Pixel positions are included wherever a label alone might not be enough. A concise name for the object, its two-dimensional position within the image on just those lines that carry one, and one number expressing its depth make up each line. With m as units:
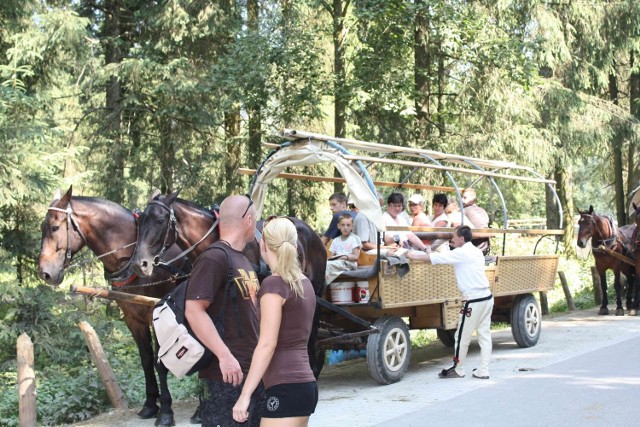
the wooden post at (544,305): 18.29
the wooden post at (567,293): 18.91
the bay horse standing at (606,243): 17.59
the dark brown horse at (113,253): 8.43
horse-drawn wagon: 9.74
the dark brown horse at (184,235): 8.27
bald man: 4.43
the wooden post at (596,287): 19.39
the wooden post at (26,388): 8.09
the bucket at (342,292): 10.22
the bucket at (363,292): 10.01
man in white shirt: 9.99
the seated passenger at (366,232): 10.58
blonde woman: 4.37
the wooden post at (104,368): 9.18
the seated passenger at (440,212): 11.98
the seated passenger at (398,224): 10.87
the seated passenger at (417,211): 11.73
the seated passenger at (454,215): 12.00
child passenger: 10.20
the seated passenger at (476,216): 12.44
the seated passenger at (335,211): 10.73
